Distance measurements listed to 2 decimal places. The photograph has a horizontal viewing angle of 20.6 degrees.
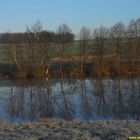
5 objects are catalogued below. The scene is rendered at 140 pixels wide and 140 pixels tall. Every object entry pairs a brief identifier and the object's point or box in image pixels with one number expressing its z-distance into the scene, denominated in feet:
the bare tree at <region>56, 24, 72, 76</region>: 177.22
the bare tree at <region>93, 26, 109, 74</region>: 179.11
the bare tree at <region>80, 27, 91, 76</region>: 181.18
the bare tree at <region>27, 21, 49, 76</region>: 161.89
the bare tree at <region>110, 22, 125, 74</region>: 179.17
